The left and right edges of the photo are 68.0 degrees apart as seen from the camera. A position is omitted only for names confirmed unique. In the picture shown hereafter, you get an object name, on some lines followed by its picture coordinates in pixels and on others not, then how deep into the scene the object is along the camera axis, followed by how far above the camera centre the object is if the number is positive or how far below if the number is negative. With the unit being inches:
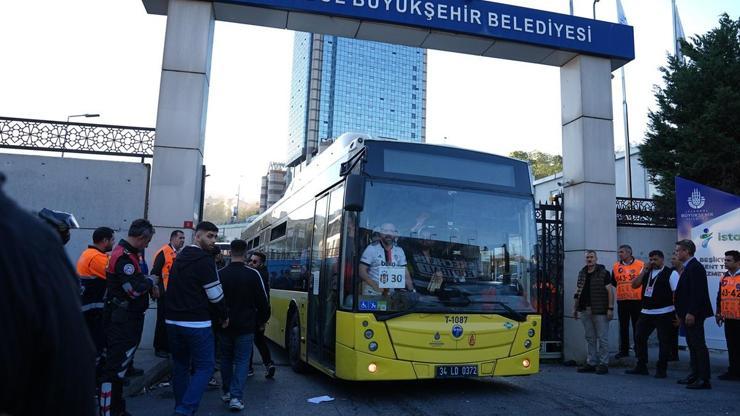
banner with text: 405.9 +54.3
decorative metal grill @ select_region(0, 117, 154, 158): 381.1 +96.1
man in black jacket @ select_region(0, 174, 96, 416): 43.0 -4.6
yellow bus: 258.1 +9.5
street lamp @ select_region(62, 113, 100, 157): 385.4 +94.6
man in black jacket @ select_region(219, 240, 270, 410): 242.4 -17.0
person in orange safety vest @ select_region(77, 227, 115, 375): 225.1 -2.3
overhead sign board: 401.1 +197.2
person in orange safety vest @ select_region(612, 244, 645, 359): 400.4 +0.2
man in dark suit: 307.7 -7.9
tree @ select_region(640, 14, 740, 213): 550.6 +185.1
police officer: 202.4 -12.7
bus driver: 261.9 +7.5
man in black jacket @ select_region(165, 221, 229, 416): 205.9 -14.3
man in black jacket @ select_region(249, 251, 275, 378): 322.3 -31.9
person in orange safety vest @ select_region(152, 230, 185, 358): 296.0 +2.9
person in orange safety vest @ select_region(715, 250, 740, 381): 342.6 -8.4
